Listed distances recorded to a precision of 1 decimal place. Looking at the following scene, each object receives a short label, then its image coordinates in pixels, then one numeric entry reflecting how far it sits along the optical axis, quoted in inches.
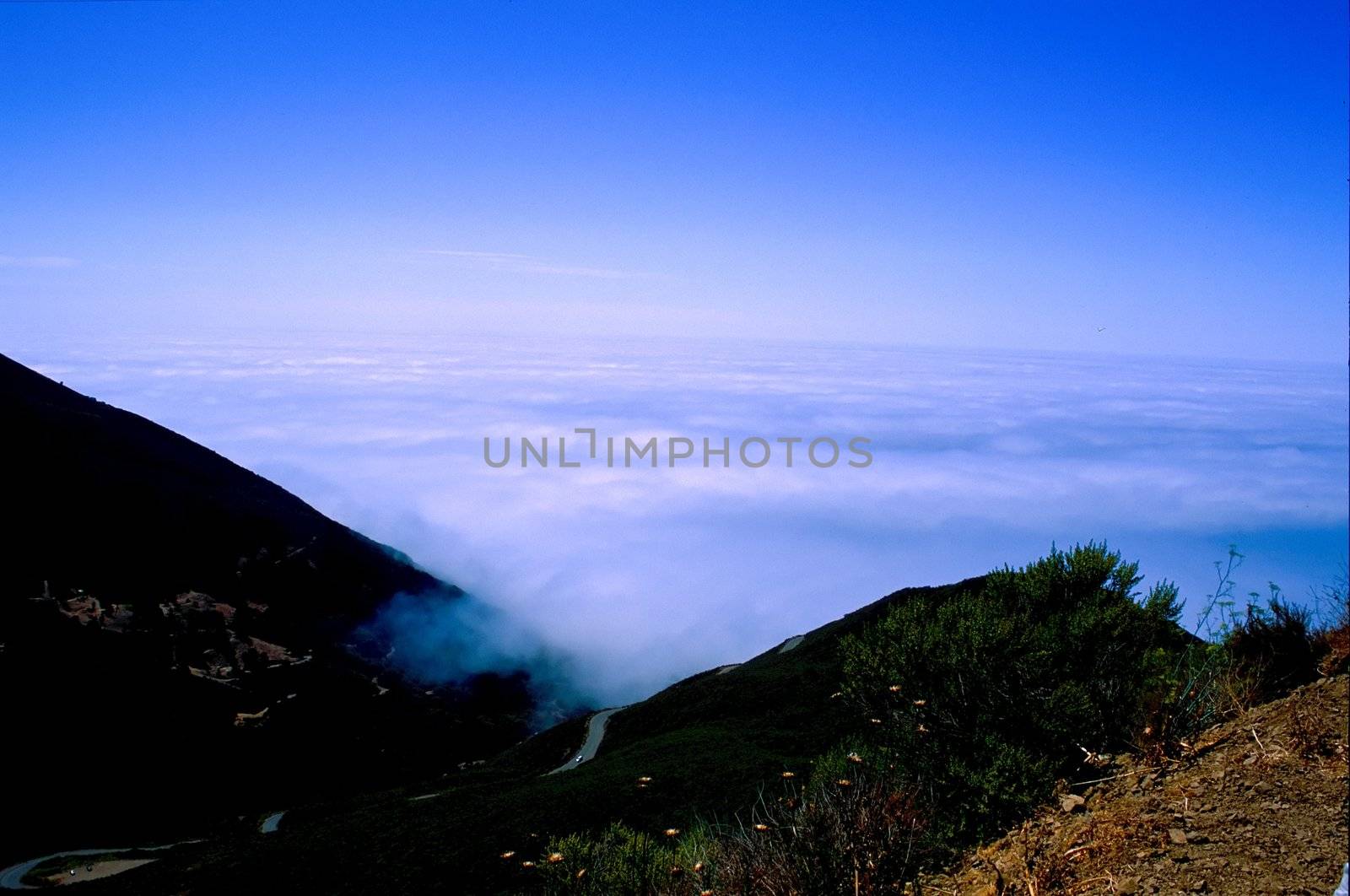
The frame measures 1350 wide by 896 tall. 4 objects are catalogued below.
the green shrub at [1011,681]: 392.5
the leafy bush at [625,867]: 368.2
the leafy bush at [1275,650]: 374.9
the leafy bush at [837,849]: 317.7
